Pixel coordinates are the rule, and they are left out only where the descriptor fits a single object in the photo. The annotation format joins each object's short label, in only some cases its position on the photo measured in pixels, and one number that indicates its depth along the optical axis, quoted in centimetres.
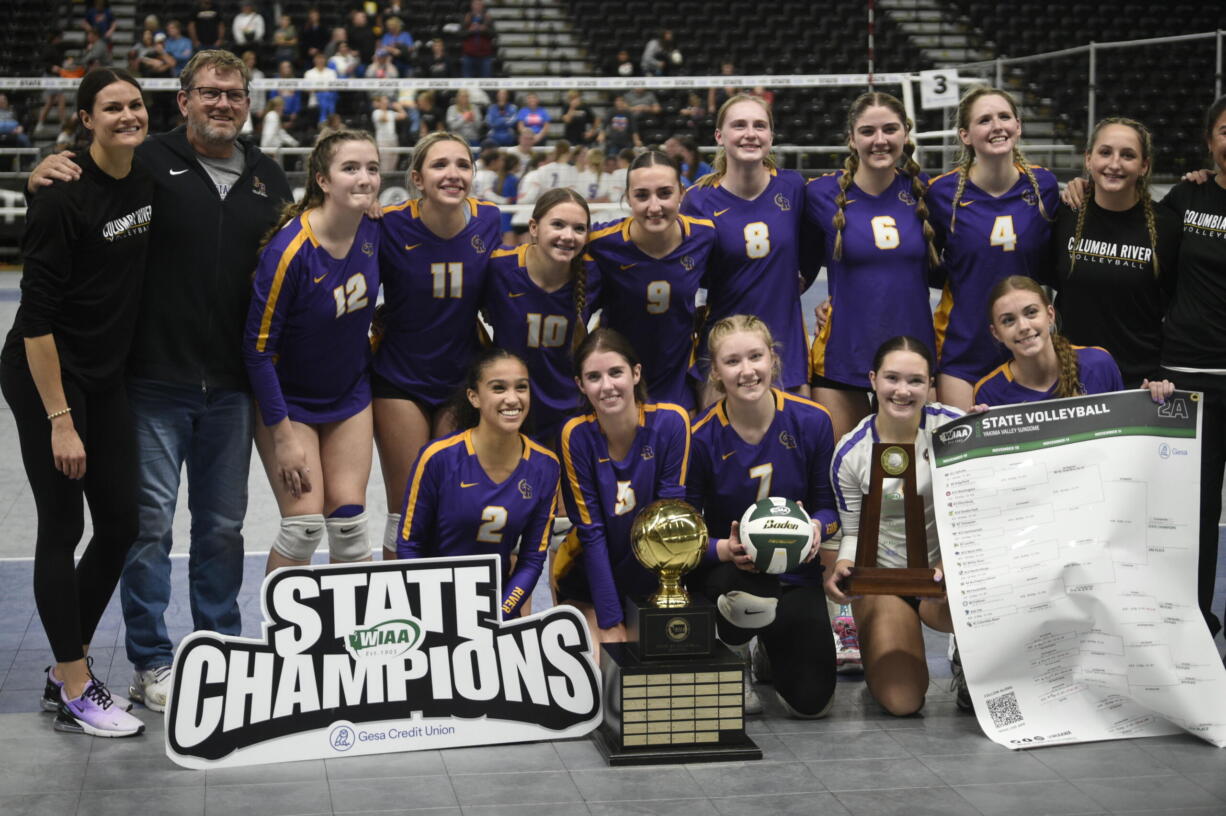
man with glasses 393
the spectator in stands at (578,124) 1380
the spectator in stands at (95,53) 1598
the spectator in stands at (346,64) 1592
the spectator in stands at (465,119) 1308
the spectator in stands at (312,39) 1662
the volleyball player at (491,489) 400
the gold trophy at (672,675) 362
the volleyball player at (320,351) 402
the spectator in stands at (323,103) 1359
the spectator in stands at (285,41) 1638
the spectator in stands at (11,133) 1399
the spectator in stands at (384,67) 1582
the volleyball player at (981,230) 450
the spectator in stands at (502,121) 1316
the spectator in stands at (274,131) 1305
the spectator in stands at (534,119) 1306
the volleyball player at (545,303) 434
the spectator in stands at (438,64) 1598
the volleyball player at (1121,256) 434
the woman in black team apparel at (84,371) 356
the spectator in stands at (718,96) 1427
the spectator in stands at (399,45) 1620
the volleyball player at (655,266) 438
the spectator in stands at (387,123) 1292
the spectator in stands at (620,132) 1325
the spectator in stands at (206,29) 1617
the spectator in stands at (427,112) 1304
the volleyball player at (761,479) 402
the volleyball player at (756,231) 456
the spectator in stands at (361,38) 1656
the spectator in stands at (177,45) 1609
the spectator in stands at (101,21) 1705
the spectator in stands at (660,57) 1741
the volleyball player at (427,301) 431
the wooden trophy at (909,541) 388
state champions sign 357
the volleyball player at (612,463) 405
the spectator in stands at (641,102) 1393
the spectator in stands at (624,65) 1673
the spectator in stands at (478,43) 1653
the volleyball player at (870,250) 451
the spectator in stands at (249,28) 1662
